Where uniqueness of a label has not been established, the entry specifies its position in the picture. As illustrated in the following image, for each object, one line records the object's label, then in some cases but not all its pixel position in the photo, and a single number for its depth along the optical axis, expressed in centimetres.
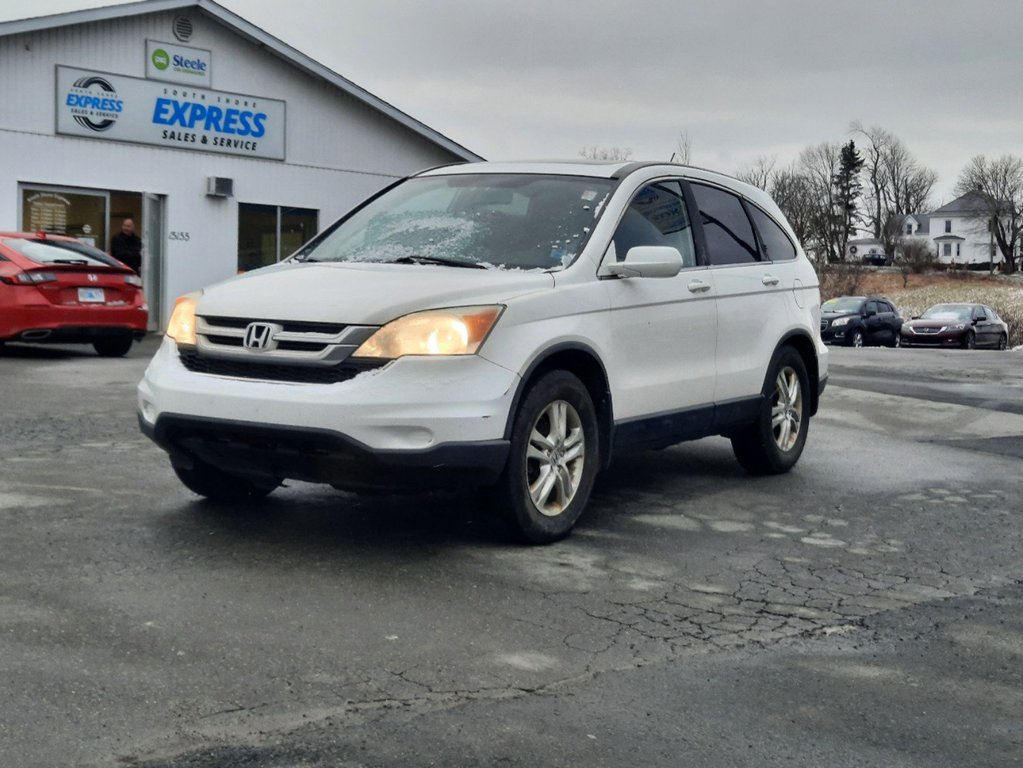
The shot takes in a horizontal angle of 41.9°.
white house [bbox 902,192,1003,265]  14200
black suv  3550
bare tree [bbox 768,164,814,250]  9900
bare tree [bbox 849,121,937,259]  11756
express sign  2192
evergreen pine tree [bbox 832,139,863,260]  11644
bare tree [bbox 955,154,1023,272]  11531
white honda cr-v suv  552
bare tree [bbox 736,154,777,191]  10194
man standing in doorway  2172
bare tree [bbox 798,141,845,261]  10458
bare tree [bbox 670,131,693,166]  7040
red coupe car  1458
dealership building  2145
